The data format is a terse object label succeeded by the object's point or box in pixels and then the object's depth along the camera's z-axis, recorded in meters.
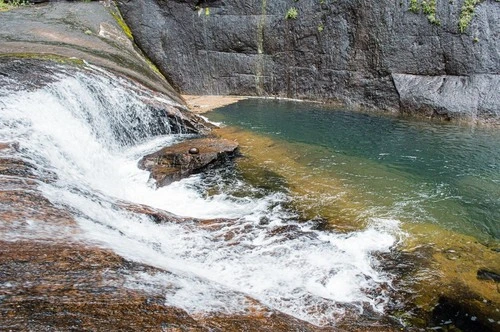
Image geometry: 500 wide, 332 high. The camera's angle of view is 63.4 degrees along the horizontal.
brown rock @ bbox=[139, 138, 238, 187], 8.10
